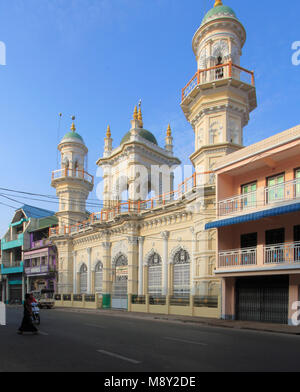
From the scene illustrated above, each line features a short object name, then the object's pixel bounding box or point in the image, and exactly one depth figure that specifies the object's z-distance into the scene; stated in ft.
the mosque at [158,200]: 78.38
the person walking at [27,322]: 44.45
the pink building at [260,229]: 58.39
